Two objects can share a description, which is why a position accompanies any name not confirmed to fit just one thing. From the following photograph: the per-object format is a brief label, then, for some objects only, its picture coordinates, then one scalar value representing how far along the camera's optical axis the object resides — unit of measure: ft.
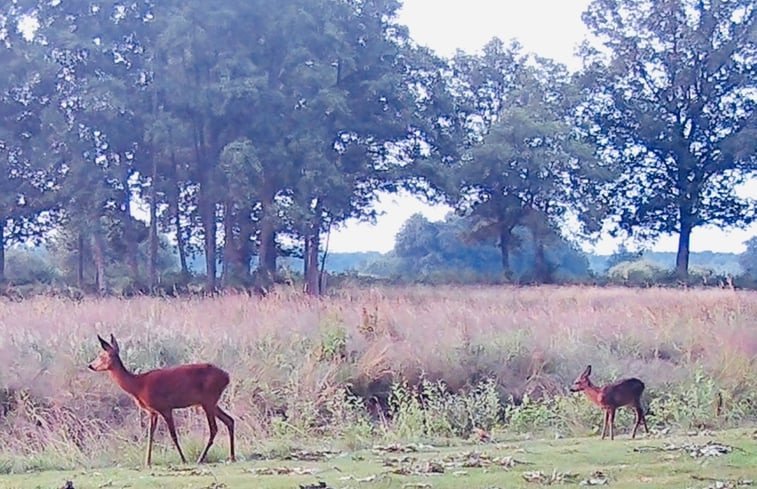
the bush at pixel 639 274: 190.12
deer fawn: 49.08
